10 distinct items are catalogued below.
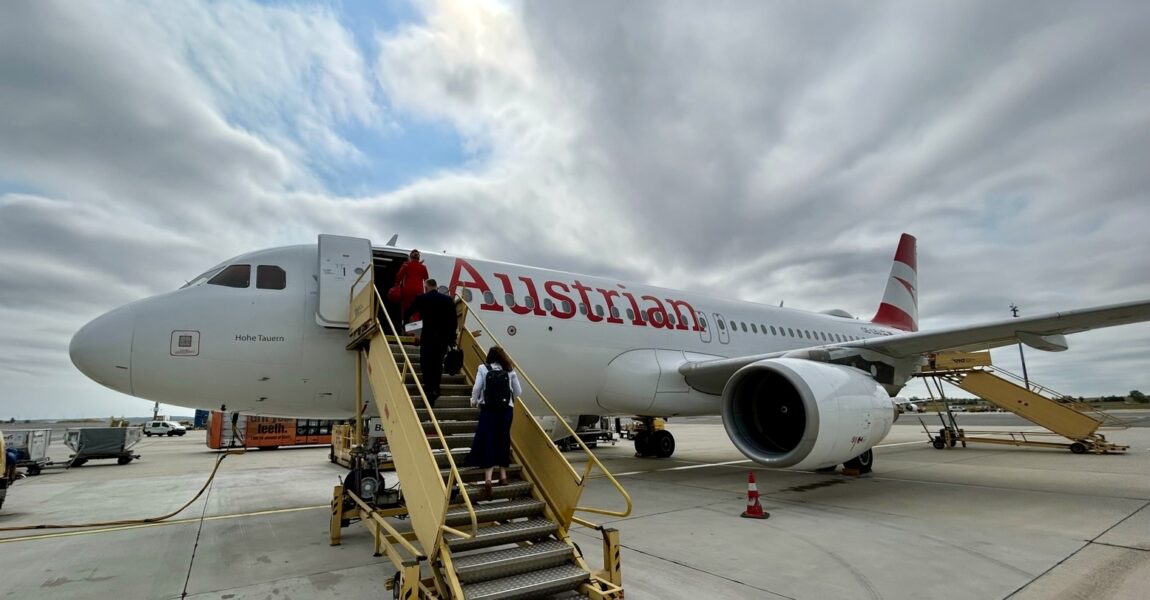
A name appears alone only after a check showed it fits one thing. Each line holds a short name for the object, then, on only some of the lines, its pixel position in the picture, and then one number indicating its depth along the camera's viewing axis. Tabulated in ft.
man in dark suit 17.39
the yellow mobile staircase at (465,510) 11.66
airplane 20.63
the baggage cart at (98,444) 53.01
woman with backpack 14.48
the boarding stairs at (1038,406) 46.73
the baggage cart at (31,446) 45.96
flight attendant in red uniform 21.84
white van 146.30
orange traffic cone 21.95
